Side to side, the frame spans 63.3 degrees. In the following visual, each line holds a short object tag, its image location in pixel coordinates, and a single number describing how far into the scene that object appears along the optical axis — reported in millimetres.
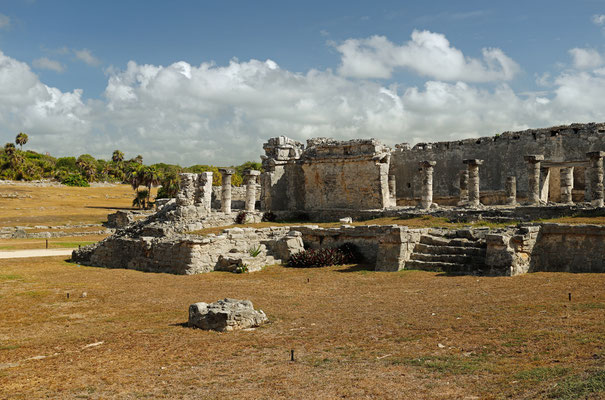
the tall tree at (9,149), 76694
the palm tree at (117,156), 93069
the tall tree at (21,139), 85000
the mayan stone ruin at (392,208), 13930
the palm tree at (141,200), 57184
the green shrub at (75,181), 75062
